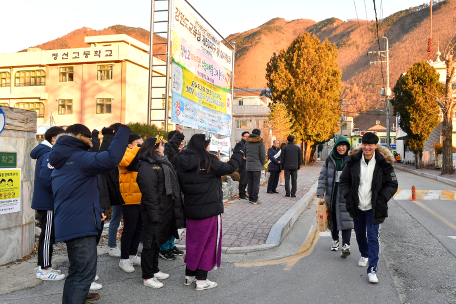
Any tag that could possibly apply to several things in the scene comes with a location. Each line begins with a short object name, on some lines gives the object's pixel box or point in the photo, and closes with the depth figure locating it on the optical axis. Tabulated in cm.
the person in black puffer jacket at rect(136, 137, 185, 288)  442
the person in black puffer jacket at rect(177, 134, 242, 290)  441
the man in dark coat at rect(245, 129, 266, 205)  1046
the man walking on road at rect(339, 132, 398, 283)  471
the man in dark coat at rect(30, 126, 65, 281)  461
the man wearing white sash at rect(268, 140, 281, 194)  1271
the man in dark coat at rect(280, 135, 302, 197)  1185
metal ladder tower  1031
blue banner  1084
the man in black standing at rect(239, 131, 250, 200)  1129
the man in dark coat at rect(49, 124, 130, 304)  331
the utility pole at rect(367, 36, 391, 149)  3984
